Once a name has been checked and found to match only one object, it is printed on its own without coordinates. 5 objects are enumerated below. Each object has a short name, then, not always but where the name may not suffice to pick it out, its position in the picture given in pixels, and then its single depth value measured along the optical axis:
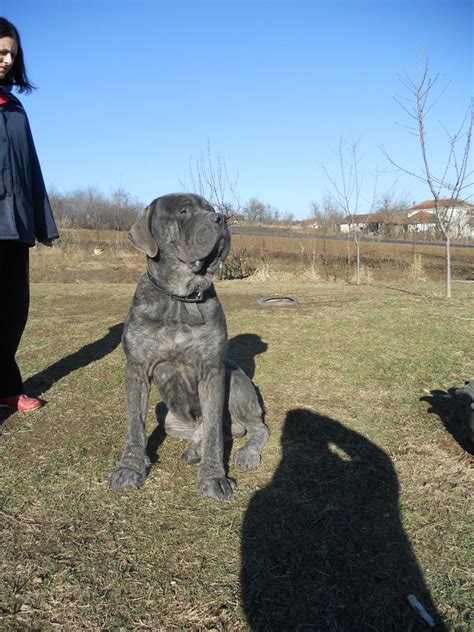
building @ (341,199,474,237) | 34.00
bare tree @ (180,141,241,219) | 16.41
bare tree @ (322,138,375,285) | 15.38
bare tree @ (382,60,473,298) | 9.07
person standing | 3.59
